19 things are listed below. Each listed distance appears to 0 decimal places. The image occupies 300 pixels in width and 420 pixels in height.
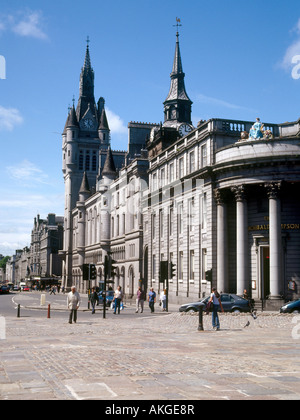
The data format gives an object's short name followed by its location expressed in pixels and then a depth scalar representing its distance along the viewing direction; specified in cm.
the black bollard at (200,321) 2191
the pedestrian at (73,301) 2461
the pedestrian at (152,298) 3609
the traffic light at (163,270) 3466
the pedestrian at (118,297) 3459
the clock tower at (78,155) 12019
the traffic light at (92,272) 3538
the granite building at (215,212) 3906
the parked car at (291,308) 3181
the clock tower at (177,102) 8131
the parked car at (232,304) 3173
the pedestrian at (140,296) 3585
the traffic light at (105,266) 3356
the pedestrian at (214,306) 2250
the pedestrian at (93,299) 3483
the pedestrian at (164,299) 3837
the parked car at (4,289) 9656
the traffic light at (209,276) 3733
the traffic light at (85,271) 3606
